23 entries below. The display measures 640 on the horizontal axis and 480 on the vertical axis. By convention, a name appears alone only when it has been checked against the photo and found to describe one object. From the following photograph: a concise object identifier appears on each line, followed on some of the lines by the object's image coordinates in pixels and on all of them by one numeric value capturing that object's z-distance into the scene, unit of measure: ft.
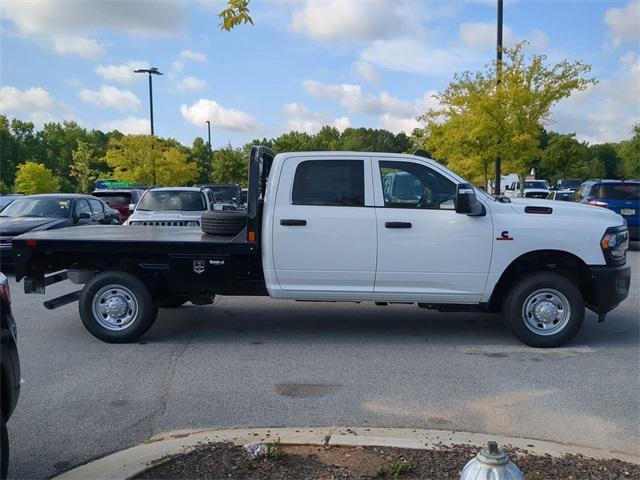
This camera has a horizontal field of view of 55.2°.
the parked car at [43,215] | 39.17
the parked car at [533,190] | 123.62
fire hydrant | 8.38
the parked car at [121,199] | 70.03
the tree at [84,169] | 172.67
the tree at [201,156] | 230.31
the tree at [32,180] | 145.89
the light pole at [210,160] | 186.33
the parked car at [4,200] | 53.84
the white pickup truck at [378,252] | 21.90
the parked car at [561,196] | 82.99
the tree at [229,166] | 177.37
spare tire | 24.17
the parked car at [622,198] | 53.16
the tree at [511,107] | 67.62
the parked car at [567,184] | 182.97
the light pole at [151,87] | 115.85
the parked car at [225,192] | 98.12
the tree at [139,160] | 132.57
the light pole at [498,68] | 67.33
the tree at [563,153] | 148.15
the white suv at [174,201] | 43.14
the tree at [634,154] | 166.59
